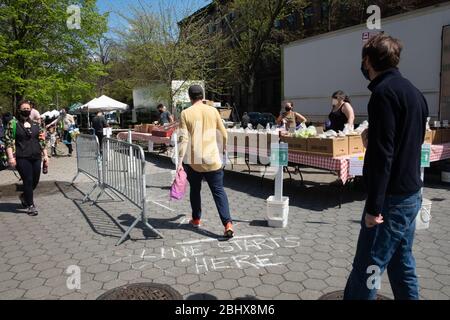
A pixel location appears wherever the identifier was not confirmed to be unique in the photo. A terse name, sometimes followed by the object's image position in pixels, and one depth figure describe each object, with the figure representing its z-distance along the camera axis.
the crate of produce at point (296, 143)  6.52
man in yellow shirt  4.48
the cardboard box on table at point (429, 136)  7.14
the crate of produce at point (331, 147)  5.95
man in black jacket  2.11
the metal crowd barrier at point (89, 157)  6.64
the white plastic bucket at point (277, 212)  4.99
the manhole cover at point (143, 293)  3.25
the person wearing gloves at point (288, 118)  9.53
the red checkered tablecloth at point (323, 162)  5.79
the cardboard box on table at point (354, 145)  6.17
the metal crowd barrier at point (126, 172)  4.69
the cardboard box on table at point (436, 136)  7.35
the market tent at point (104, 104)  22.59
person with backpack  5.77
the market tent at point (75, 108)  29.96
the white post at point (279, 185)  4.98
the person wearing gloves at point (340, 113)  6.82
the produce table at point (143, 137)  11.56
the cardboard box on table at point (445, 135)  7.61
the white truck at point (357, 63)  8.08
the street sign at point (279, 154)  4.76
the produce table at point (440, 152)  7.04
